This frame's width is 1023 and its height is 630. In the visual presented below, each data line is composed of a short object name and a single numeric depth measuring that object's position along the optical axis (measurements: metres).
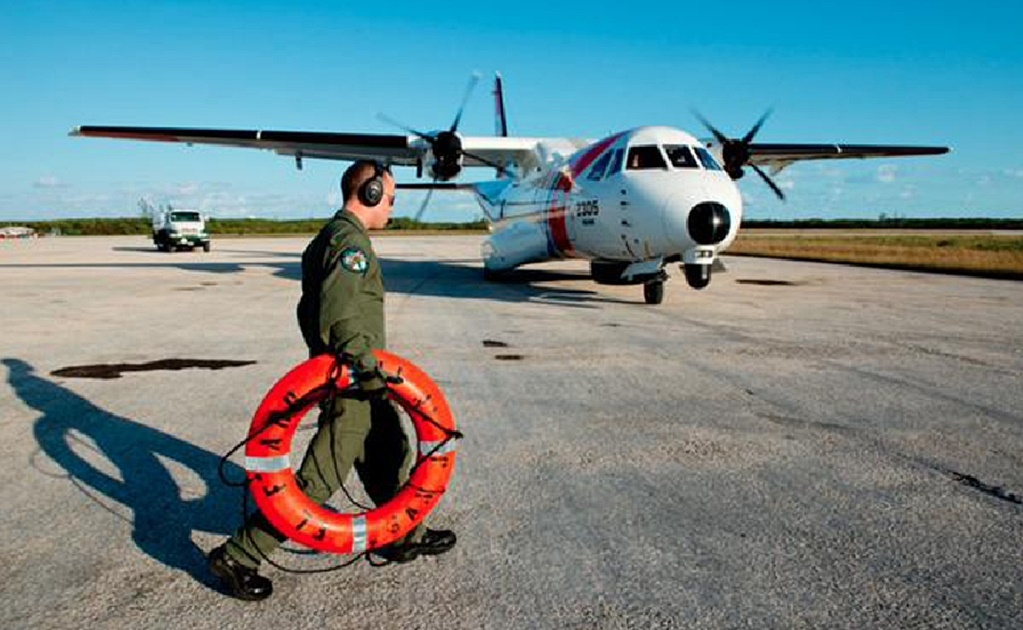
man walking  3.21
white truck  38.12
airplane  11.91
